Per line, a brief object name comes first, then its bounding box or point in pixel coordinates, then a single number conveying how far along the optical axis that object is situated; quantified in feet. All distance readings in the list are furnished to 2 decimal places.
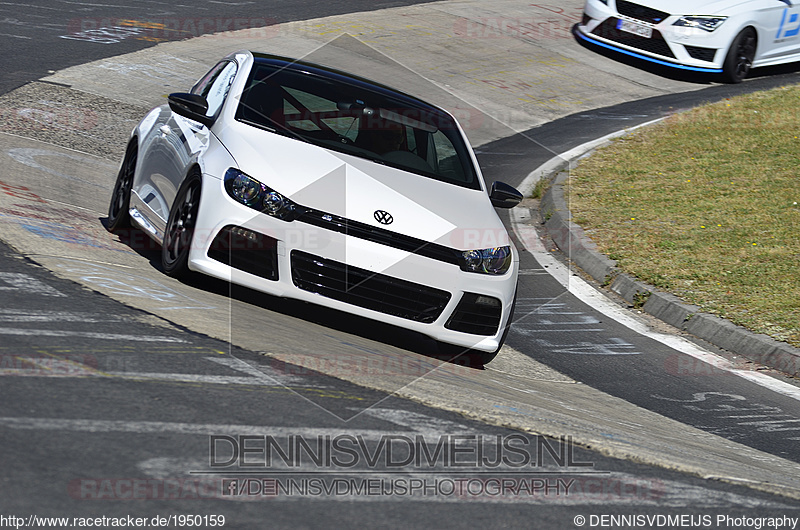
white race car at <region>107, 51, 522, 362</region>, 37.50
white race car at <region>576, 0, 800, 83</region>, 111.04
